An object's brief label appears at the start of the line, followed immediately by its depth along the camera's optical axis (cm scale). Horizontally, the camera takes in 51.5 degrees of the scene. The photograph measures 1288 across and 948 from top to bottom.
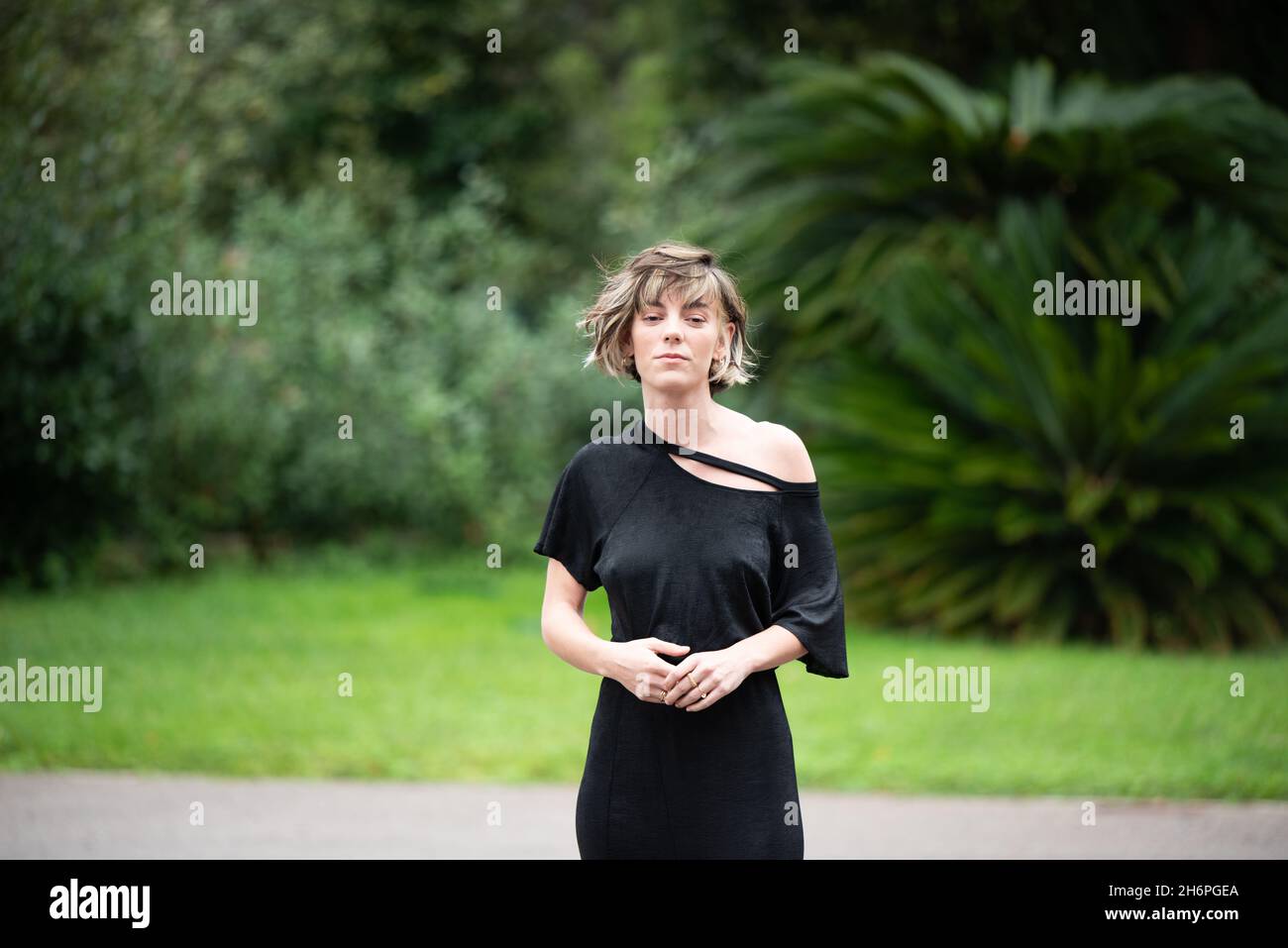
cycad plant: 968
